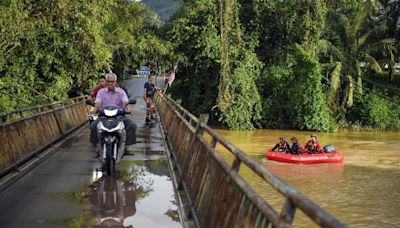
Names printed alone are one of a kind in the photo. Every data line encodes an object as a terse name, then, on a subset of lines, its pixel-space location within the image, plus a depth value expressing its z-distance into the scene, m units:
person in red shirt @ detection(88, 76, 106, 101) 14.10
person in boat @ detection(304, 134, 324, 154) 27.08
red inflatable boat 26.30
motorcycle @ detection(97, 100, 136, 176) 9.46
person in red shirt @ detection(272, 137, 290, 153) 27.26
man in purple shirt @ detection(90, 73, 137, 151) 10.24
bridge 4.11
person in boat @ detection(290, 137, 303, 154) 26.69
